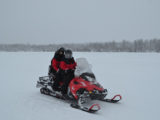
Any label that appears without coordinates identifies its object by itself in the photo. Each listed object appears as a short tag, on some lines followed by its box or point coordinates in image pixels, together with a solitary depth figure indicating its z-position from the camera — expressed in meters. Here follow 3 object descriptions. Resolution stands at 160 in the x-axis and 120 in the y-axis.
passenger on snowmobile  5.50
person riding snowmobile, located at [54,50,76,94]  4.82
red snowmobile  4.24
